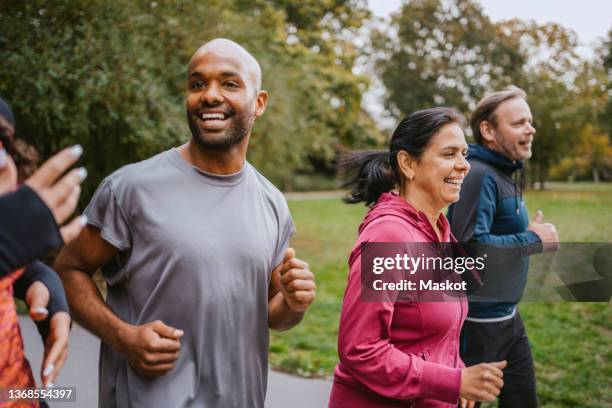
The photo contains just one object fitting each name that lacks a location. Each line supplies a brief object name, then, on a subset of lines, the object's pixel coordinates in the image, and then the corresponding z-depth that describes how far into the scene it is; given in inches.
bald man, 75.5
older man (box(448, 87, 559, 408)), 121.6
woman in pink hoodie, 77.9
